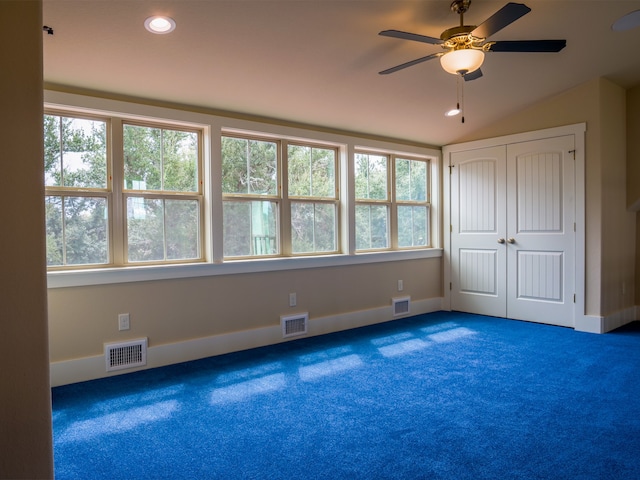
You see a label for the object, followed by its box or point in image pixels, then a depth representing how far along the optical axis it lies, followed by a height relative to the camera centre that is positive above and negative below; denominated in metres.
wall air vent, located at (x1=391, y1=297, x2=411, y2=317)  5.18 -0.92
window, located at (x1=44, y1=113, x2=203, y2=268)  3.16 +0.35
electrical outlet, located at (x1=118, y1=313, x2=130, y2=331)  3.34 -0.68
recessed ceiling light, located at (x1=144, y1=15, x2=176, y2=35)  2.54 +1.30
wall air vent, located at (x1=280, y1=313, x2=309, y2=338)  4.23 -0.94
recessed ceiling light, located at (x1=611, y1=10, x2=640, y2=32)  3.15 +1.60
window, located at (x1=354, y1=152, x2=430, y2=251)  5.03 +0.37
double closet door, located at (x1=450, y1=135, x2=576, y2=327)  4.61 -0.01
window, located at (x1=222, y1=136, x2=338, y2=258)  4.00 +0.36
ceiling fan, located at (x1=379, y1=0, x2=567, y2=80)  2.48 +1.15
